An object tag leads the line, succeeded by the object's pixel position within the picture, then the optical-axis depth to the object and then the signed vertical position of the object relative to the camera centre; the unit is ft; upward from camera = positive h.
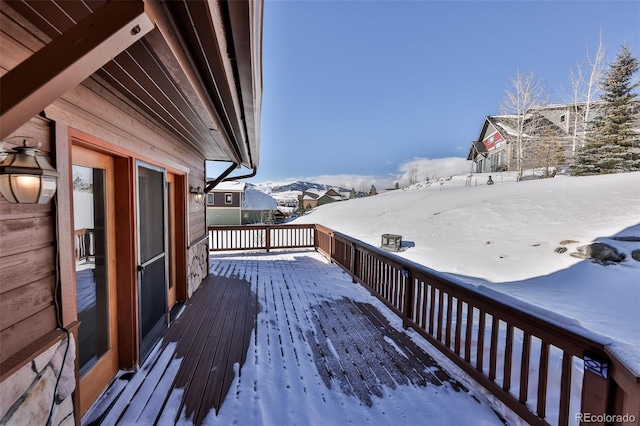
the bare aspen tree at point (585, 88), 45.70 +21.37
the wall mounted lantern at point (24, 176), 3.45 +0.28
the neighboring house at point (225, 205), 68.95 -1.27
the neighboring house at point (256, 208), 79.87 -2.21
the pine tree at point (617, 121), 43.29 +14.10
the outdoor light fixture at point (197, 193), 14.17 +0.37
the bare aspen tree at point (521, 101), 51.90 +21.04
